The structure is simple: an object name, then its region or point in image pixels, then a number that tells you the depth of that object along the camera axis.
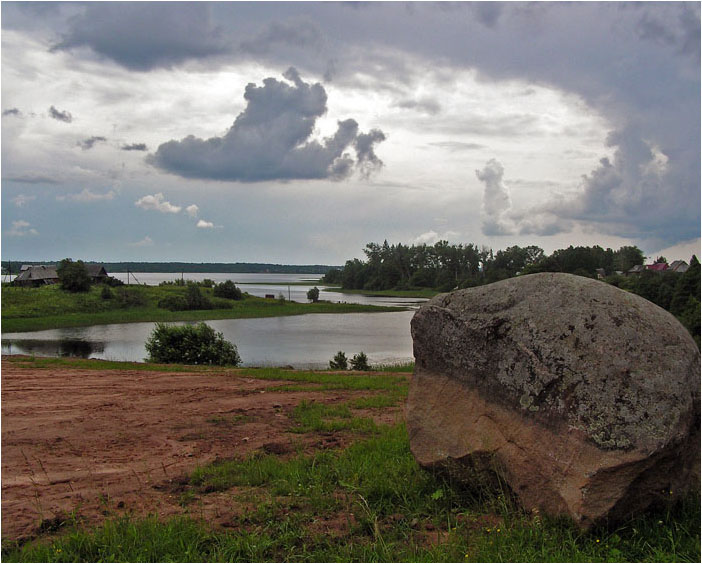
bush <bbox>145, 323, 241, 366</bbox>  22.23
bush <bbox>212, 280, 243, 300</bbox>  62.66
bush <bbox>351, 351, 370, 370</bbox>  21.60
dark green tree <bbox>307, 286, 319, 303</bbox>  72.72
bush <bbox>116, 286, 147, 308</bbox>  54.41
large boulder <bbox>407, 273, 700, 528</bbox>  4.70
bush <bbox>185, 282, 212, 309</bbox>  55.78
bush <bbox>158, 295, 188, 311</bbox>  54.79
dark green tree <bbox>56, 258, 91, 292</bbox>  56.44
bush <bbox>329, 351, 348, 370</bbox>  21.22
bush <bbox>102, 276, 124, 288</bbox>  66.06
